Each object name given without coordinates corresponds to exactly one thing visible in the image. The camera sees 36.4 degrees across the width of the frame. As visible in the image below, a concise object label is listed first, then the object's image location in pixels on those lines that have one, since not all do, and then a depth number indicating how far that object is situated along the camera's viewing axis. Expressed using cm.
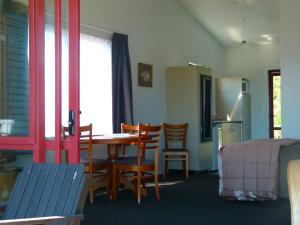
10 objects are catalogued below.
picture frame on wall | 739
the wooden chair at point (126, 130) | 602
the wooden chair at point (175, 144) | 755
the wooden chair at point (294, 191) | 206
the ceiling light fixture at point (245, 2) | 782
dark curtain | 665
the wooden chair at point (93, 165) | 502
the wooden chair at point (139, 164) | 520
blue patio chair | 239
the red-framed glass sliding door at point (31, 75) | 300
